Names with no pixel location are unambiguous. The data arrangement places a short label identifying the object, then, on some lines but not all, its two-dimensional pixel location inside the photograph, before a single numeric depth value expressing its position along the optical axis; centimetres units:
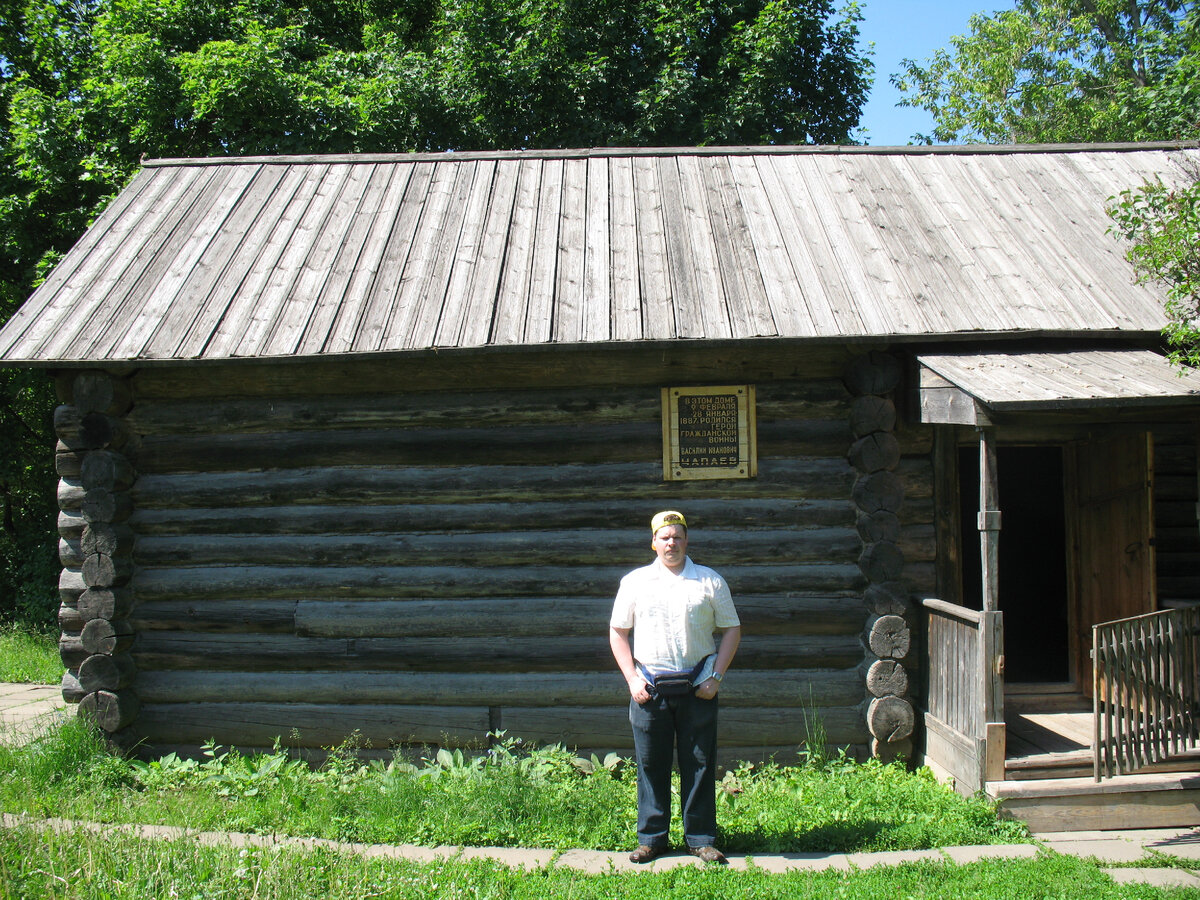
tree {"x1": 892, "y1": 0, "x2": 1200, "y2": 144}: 2045
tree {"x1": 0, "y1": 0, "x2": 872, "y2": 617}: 1364
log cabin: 615
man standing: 478
